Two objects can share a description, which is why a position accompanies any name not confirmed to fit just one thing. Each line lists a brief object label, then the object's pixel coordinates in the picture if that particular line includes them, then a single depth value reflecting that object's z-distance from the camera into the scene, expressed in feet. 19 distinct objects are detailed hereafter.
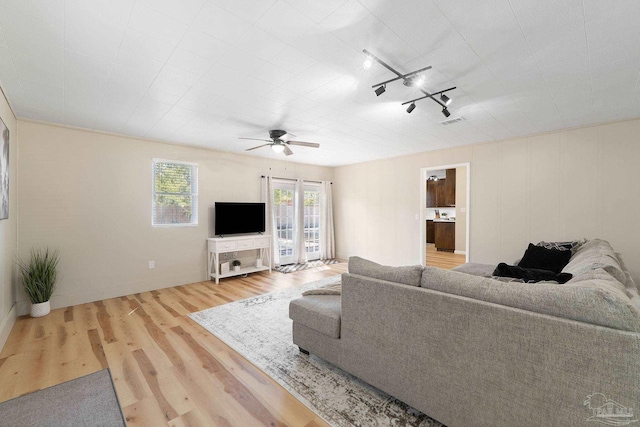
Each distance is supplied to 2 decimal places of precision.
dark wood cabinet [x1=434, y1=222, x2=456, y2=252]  27.35
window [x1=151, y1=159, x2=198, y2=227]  15.56
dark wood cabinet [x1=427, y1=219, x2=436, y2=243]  31.50
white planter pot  11.39
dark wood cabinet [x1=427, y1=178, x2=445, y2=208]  30.04
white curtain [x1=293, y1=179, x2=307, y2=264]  22.22
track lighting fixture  6.99
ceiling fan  13.19
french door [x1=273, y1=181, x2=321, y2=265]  21.40
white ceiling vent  11.95
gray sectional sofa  3.92
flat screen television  17.39
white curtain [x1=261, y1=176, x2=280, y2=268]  20.04
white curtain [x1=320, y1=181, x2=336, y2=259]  24.09
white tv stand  16.63
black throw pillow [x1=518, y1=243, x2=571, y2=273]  10.11
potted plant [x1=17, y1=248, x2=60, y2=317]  11.30
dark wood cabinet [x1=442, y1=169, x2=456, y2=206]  28.07
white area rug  5.88
